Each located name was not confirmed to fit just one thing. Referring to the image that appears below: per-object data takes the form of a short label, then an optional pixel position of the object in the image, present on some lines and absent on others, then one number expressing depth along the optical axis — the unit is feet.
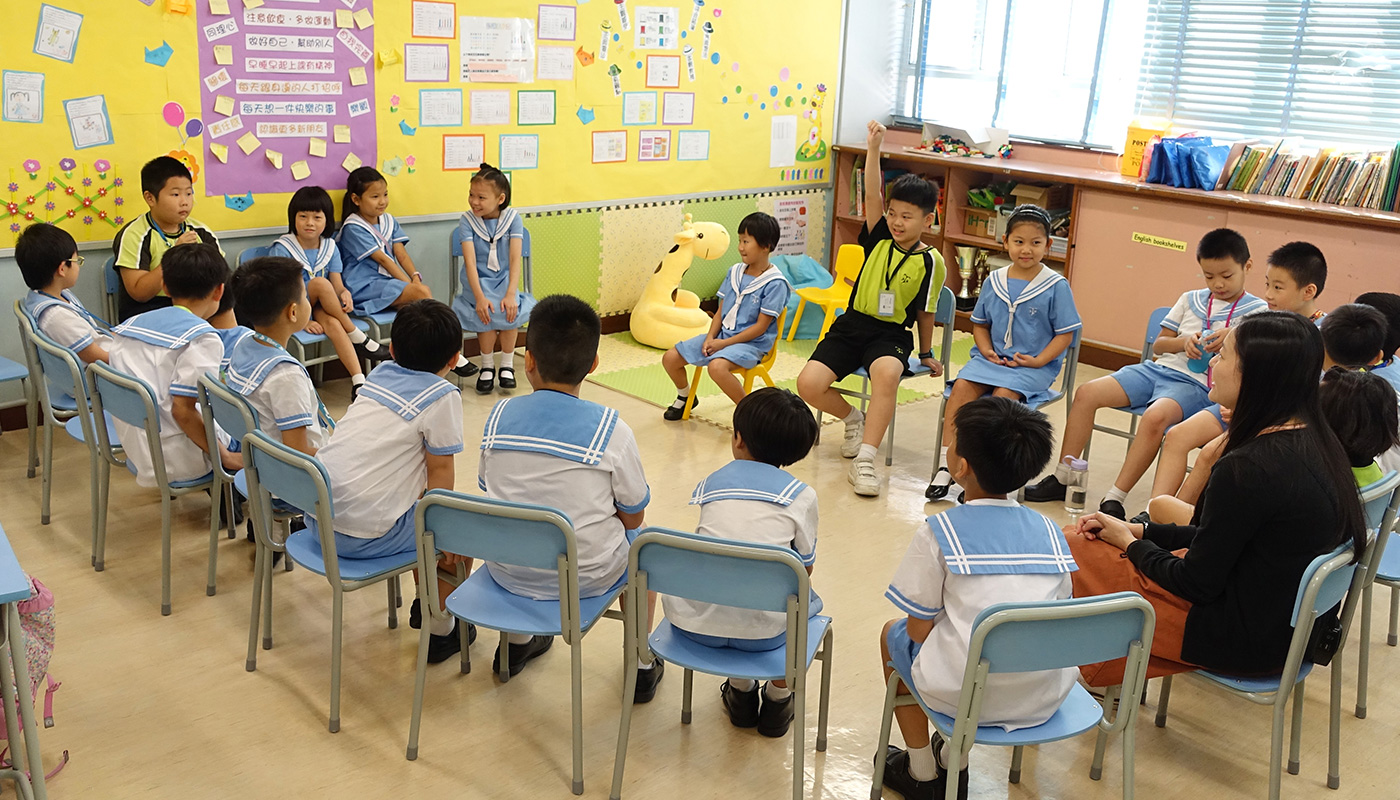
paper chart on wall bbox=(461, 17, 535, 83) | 16.55
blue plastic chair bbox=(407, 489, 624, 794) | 7.05
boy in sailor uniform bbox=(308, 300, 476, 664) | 8.32
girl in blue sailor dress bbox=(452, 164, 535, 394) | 16.24
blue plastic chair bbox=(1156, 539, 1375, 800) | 6.81
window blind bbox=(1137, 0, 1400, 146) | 16.92
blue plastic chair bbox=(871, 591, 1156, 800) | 6.03
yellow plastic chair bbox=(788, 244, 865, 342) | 18.70
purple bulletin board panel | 14.38
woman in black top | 7.11
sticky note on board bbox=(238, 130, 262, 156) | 14.69
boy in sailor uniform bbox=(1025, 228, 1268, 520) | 12.29
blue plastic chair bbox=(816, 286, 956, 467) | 14.14
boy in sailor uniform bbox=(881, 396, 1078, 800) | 6.60
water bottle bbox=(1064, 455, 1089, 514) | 13.00
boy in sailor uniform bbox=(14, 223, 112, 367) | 11.29
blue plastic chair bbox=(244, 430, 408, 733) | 7.67
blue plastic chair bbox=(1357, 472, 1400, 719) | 7.65
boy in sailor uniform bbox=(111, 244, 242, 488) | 10.05
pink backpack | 7.01
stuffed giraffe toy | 18.52
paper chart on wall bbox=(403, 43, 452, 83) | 16.03
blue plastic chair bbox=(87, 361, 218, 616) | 9.19
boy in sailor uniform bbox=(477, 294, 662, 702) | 7.73
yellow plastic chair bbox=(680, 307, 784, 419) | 14.76
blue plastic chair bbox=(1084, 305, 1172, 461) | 13.00
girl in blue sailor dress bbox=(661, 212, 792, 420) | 14.33
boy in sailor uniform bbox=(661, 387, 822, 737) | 7.29
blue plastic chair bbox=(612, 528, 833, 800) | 6.60
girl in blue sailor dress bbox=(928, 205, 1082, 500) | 12.98
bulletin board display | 13.29
